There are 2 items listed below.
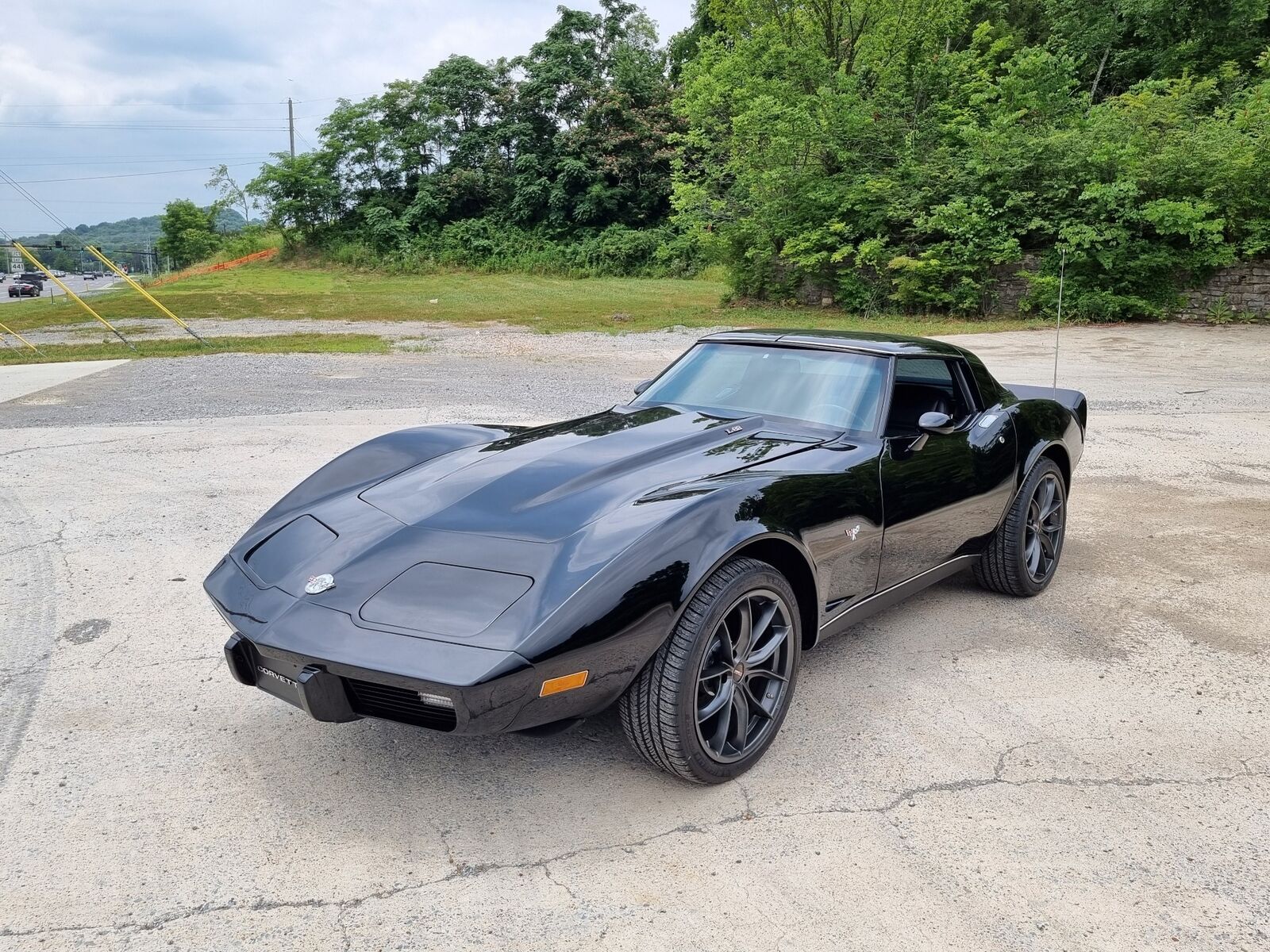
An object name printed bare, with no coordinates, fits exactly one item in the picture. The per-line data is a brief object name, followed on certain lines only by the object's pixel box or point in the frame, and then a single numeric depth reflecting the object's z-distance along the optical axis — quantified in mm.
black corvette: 2531
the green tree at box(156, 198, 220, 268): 71938
